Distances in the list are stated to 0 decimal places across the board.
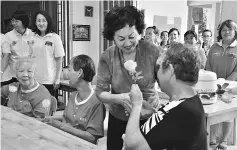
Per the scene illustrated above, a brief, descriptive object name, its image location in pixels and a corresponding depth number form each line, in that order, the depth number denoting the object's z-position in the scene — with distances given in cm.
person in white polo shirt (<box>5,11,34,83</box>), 344
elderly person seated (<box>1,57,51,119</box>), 230
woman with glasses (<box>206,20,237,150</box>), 335
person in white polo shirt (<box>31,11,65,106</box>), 329
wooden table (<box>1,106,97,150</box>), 137
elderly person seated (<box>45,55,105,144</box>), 188
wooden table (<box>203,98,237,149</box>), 224
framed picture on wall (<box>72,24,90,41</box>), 600
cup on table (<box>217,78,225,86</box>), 271
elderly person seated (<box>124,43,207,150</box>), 112
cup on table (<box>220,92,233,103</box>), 254
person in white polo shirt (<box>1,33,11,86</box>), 348
